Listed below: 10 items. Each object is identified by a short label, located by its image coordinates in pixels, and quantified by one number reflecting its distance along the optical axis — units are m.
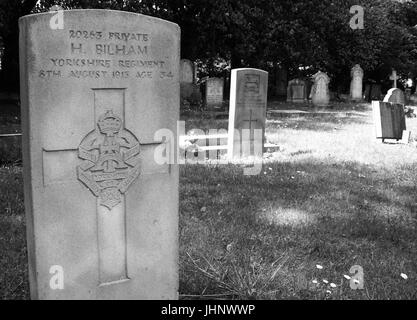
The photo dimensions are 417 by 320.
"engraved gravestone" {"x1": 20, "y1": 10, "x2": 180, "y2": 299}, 2.58
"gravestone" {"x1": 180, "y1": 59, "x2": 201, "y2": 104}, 19.16
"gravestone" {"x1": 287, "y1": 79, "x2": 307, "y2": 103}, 23.53
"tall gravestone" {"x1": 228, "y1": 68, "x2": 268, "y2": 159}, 8.66
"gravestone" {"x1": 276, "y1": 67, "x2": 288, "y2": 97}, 29.45
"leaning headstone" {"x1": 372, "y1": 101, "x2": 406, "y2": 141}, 10.17
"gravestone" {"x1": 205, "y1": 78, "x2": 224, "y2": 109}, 19.34
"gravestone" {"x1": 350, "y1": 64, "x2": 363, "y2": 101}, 24.92
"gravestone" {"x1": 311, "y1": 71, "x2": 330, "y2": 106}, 21.22
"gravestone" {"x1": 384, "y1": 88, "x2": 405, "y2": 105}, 13.80
